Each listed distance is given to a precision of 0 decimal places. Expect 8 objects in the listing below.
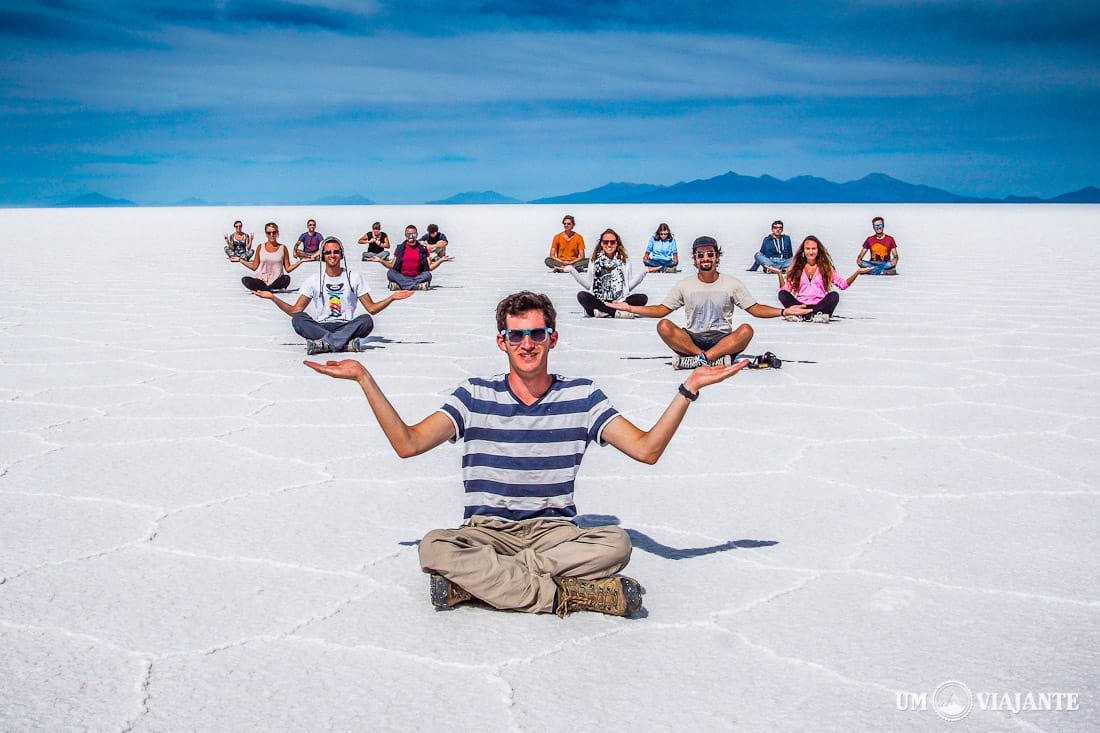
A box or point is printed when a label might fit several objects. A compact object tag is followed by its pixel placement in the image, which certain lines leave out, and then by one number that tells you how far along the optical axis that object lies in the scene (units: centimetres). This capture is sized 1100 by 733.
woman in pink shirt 879
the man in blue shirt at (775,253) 1468
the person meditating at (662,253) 1481
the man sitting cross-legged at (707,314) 646
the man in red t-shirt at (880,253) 1473
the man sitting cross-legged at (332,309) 737
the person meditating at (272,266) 1149
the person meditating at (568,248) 1426
